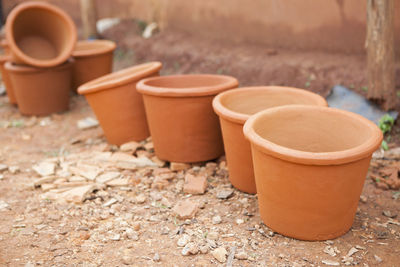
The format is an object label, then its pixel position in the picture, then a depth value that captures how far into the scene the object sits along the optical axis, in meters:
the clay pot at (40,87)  4.53
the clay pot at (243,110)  2.65
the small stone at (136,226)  2.47
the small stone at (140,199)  2.79
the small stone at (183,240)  2.30
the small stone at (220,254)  2.16
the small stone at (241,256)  2.17
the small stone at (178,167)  3.22
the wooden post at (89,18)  6.10
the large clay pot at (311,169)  2.05
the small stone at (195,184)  2.86
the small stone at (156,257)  2.18
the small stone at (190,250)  2.21
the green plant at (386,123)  3.38
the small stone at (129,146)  3.57
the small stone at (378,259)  2.11
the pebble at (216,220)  2.51
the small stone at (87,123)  4.40
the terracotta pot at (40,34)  4.45
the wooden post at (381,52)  3.22
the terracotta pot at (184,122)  3.04
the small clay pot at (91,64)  5.00
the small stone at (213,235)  2.34
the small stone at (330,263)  2.09
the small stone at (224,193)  2.78
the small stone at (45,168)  3.23
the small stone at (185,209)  2.55
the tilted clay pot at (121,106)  3.52
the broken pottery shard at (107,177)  3.08
